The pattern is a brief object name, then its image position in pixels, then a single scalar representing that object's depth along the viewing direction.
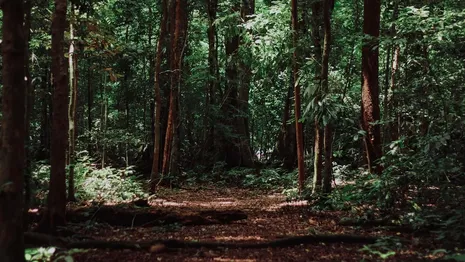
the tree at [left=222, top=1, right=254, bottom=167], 19.16
